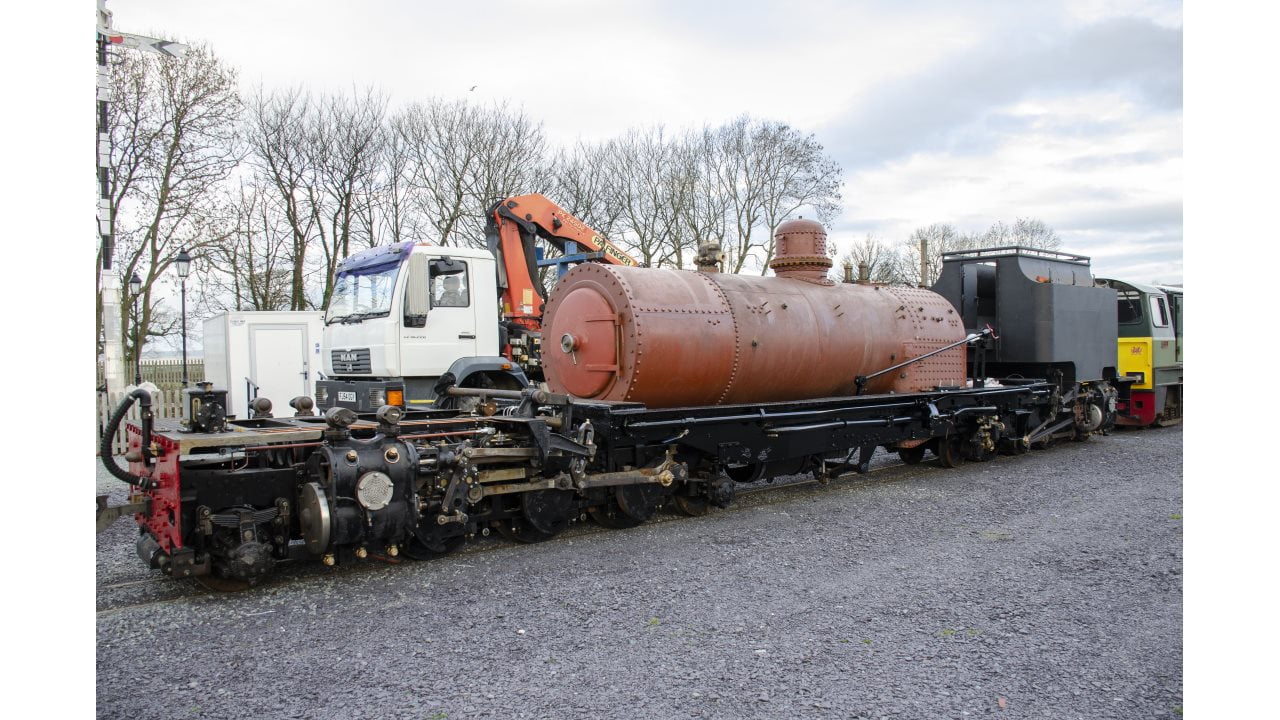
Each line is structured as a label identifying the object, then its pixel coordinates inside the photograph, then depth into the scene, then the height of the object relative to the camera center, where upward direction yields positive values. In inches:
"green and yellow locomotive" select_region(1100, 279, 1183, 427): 600.4 -7.2
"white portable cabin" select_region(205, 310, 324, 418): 637.9 +0.0
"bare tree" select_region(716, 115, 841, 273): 1307.8 +298.4
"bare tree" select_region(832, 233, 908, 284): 1824.9 +220.6
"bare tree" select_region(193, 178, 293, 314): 908.6 +104.1
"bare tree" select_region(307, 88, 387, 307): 990.4 +237.5
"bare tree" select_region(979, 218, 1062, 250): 2236.7 +314.0
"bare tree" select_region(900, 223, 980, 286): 2064.5 +288.2
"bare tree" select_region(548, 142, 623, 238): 1120.2 +228.9
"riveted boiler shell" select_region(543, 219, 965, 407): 274.7 +5.4
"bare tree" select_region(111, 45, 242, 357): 796.6 +215.9
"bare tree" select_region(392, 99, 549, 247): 1001.5 +241.1
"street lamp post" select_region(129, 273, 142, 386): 766.1 +36.0
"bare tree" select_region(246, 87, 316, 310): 975.0 +246.0
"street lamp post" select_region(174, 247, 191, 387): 678.5 +78.5
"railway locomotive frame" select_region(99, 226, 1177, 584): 201.9 -36.0
